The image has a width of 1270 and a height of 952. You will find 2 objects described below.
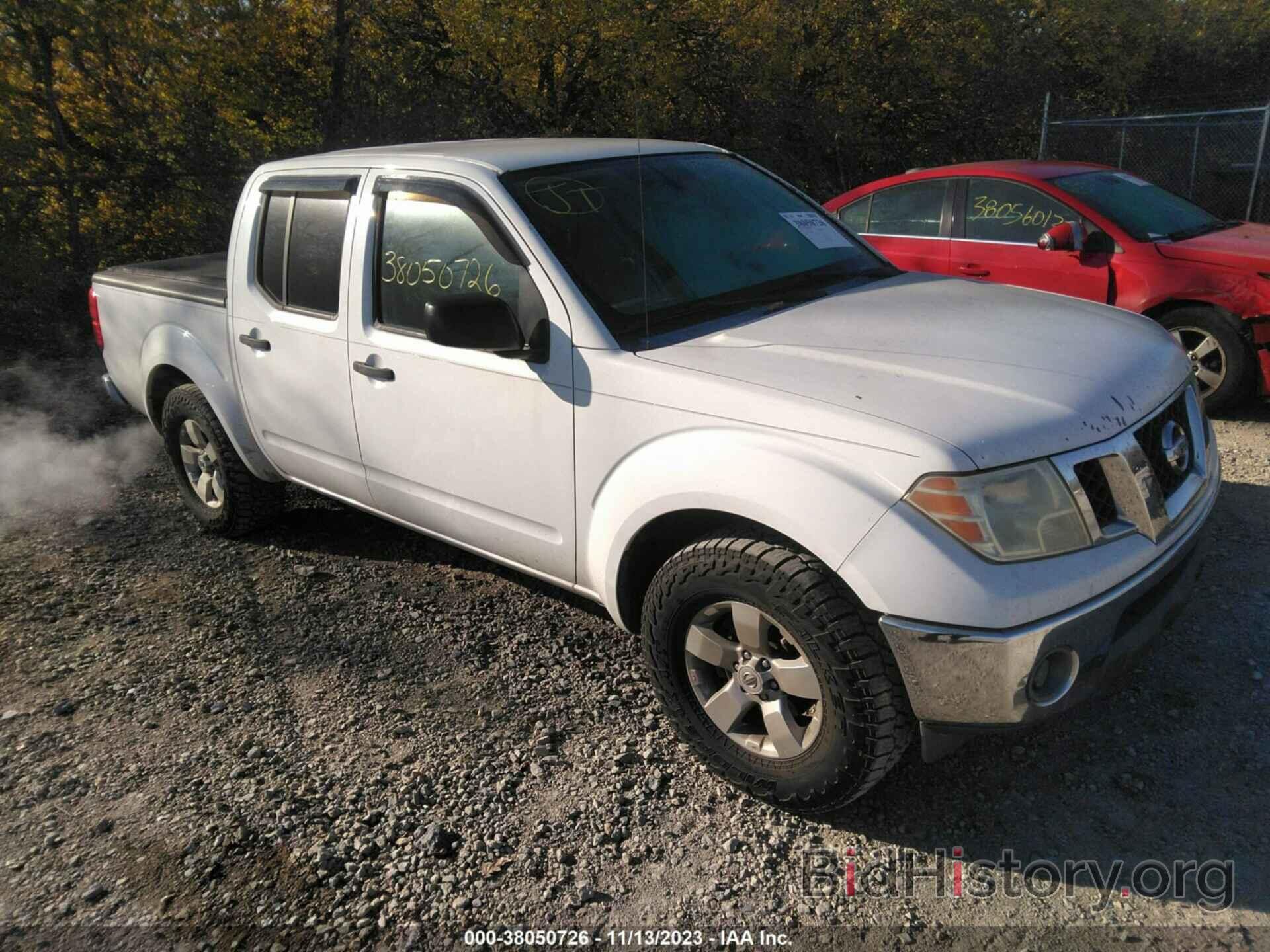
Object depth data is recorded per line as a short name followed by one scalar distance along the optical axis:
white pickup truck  2.37
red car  5.72
